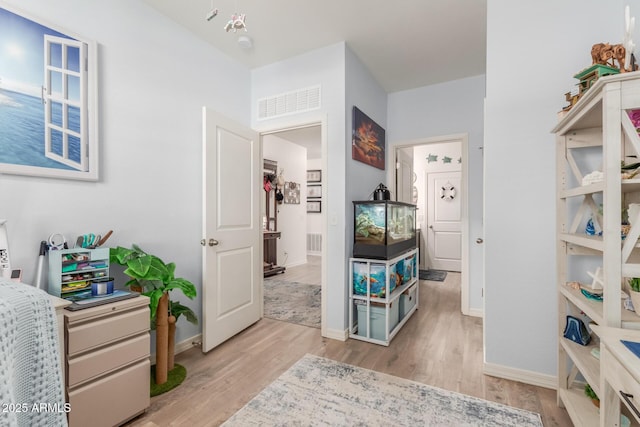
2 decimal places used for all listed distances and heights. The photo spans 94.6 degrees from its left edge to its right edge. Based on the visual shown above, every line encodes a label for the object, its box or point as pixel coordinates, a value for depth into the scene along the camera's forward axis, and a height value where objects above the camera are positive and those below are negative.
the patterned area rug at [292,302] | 3.22 -1.15
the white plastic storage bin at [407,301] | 3.03 -0.96
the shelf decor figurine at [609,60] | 1.38 +0.77
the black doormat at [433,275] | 5.07 -1.13
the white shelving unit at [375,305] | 2.56 -0.84
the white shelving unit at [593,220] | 1.13 -0.04
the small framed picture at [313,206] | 7.50 +0.16
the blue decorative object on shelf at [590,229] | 1.60 -0.09
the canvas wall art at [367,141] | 2.85 +0.76
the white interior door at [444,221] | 5.68 -0.17
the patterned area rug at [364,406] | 1.62 -1.15
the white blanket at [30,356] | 0.58 -0.32
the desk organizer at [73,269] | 1.56 -0.31
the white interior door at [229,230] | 2.41 -0.16
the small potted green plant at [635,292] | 1.20 -0.33
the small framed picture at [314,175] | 7.53 +0.94
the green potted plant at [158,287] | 1.78 -0.50
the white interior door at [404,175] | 3.93 +0.55
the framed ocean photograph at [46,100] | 1.54 +0.63
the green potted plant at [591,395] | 1.51 -0.96
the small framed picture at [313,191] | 7.55 +0.54
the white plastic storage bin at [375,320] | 2.60 -0.97
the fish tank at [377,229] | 2.60 -0.15
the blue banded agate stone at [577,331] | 1.58 -0.65
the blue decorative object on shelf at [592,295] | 1.45 -0.42
